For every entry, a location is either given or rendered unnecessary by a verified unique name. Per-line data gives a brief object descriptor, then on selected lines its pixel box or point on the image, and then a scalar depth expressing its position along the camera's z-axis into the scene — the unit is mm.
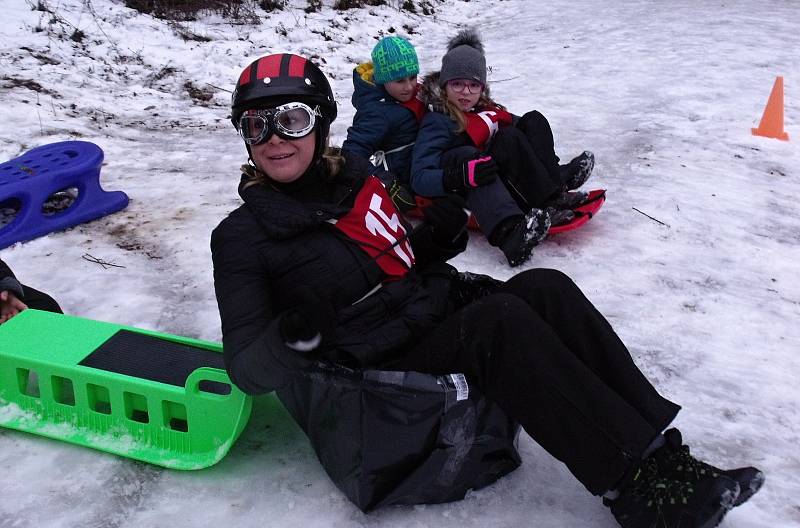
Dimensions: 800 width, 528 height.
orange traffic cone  5410
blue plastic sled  3867
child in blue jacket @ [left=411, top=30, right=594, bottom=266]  3604
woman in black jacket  1807
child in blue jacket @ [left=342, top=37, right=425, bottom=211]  3896
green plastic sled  2180
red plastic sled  3766
